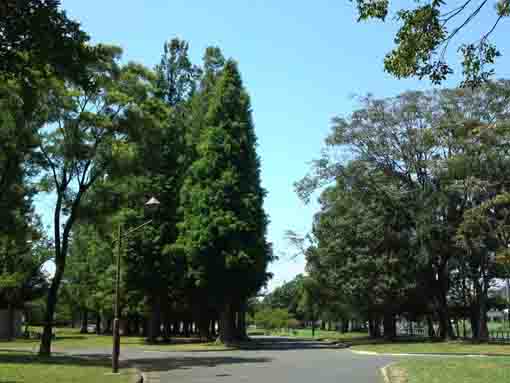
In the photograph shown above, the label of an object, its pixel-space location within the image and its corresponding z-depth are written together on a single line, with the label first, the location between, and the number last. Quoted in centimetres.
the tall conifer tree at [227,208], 3794
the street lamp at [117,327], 1928
